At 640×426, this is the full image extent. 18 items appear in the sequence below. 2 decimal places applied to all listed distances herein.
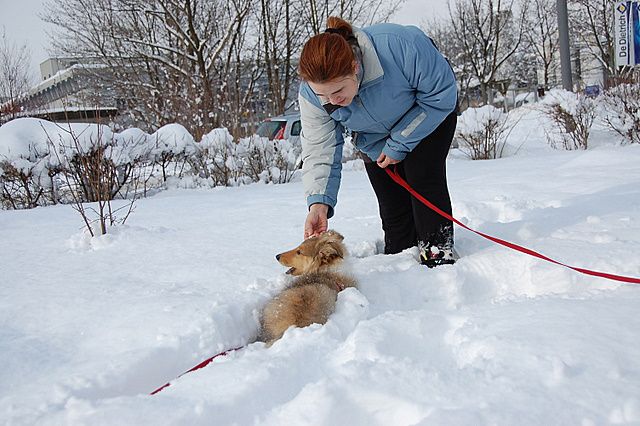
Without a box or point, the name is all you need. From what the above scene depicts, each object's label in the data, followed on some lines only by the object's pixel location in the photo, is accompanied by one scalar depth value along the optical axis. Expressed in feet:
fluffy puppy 8.32
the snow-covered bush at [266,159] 27.81
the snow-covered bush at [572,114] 29.25
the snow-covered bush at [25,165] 21.43
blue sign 32.35
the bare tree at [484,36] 75.10
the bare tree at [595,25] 75.42
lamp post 34.76
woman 8.34
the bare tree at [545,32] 94.63
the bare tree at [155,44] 46.24
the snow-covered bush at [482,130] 30.09
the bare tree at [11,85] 40.54
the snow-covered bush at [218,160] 27.14
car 34.60
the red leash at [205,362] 6.97
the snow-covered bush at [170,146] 25.59
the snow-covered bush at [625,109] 27.04
